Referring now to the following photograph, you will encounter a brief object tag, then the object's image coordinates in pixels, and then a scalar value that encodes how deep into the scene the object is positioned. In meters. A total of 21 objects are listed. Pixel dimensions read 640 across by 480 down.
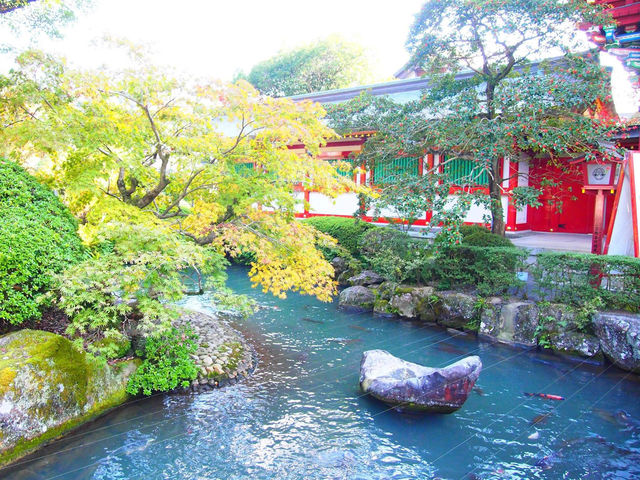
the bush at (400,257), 11.62
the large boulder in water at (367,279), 13.00
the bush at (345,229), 14.76
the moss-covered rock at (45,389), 5.34
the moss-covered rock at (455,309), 10.48
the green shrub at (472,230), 11.48
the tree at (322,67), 32.31
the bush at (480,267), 10.14
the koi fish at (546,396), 7.21
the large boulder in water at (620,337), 8.10
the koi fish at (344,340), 9.70
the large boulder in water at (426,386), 6.54
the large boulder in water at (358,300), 12.28
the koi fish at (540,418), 6.46
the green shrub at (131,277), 5.89
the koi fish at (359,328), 10.59
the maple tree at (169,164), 6.43
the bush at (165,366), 6.89
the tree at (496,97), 9.02
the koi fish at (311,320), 11.14
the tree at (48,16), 9.89
